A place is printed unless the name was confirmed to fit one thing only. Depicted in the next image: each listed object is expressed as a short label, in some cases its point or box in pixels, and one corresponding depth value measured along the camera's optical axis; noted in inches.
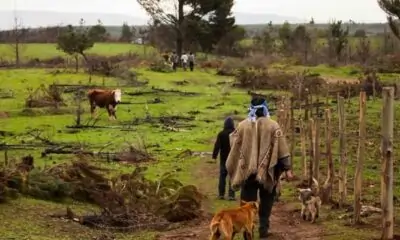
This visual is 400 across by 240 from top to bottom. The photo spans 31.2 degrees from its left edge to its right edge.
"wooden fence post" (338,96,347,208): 482.7
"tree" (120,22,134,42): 3489.2
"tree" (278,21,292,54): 2662.6
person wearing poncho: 391.5
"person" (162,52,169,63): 2007.9
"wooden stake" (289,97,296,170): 647.8
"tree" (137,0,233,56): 2315.5
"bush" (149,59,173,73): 1870.1
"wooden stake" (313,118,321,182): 529.6
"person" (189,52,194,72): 1964.3
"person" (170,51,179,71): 1956.2
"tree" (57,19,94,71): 1898.4
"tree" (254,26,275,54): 2678.4
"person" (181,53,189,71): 1995.6
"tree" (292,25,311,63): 2475.1
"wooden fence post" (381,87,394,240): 385.7
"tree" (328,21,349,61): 2269.9
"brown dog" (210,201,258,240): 362.9
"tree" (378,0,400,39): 1344.7
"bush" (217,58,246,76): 1927.9
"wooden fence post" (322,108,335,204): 505.0
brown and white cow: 1140.5
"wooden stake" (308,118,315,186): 541.8
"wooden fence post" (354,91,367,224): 436.2
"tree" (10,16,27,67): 2105.4
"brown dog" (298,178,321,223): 462.6
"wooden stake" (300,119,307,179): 613.0
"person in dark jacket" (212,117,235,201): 564.1
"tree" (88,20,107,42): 3053.6
